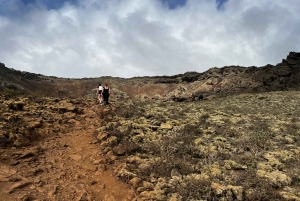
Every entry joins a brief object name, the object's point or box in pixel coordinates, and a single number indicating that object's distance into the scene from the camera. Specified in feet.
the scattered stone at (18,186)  21.47
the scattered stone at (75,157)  28.28
